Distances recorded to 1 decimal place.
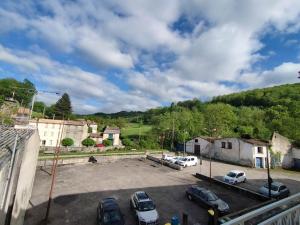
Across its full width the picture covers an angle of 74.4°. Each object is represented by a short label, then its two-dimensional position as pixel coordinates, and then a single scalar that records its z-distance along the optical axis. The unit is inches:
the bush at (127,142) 2425.0
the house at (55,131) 2329.0
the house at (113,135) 2637.8
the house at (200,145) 1843.0
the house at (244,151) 1439.5
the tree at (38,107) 4144.7
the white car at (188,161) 1414.2
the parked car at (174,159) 1491.1
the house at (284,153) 1526.8
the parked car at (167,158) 1583.5
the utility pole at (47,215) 600.3
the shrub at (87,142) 2288.4
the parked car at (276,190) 811.5
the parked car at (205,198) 647.4
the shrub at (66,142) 2197.8
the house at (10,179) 236.5
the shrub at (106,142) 2420.0
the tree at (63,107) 3467.0
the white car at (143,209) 565.8
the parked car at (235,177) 1011.6
